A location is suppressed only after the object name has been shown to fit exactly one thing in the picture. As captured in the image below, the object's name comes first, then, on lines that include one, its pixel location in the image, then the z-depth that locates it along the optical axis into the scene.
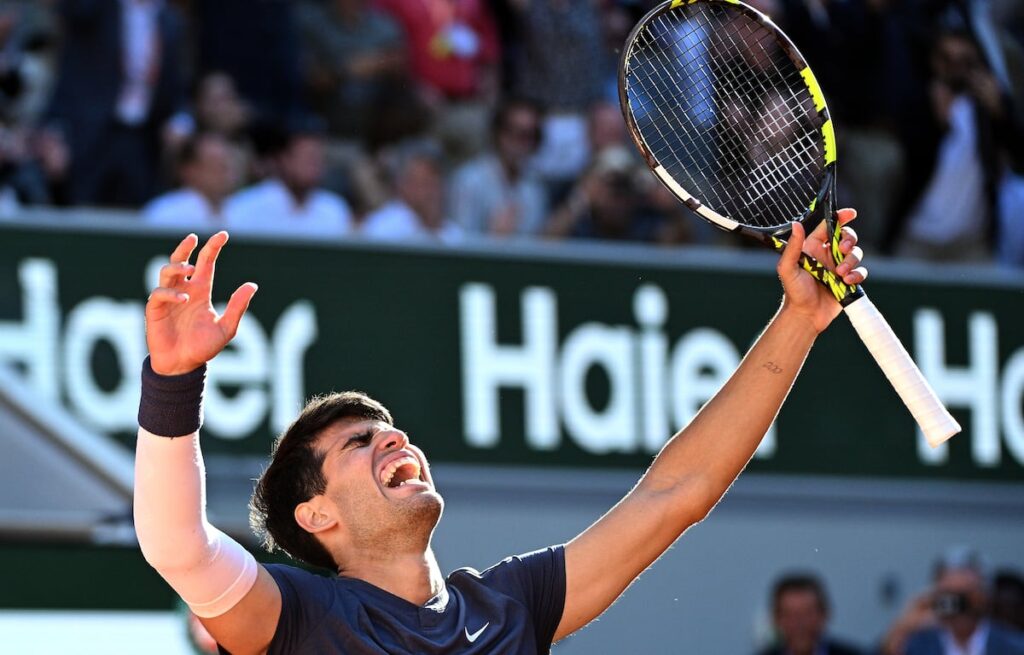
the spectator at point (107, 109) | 18.31
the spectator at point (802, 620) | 17.56
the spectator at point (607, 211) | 20.27
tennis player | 6.48
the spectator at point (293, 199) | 18.34
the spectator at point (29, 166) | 17.66
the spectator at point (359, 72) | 20.06
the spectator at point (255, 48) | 19.33
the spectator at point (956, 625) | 17.48
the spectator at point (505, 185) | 20.08
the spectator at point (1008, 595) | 19.19
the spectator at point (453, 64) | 20.83
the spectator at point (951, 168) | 22.16
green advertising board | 17.00
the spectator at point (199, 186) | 17.67
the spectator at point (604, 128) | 21.05
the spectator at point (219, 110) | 18.56
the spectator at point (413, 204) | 19.22
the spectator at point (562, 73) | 21.20
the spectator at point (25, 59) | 18.30
